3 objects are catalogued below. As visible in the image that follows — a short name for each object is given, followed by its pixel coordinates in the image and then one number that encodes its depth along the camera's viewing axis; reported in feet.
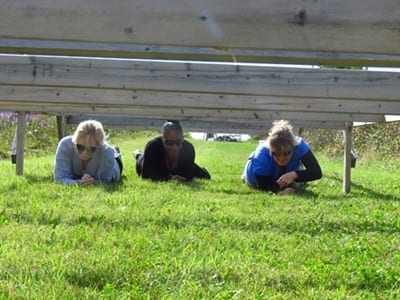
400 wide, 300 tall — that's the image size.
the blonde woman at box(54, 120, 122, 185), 16.26
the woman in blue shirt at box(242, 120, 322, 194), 16.30
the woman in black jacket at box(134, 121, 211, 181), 18.45
